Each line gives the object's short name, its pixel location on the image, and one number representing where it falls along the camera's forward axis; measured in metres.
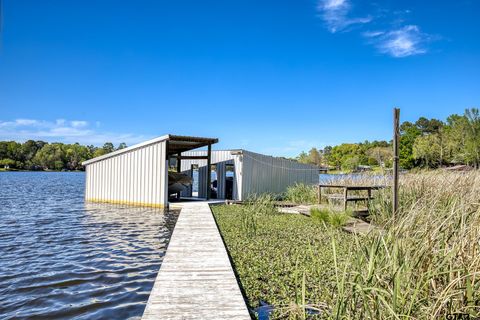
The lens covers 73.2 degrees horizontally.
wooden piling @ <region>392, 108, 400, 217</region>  6.40
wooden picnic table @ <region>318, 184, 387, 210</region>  9.64
